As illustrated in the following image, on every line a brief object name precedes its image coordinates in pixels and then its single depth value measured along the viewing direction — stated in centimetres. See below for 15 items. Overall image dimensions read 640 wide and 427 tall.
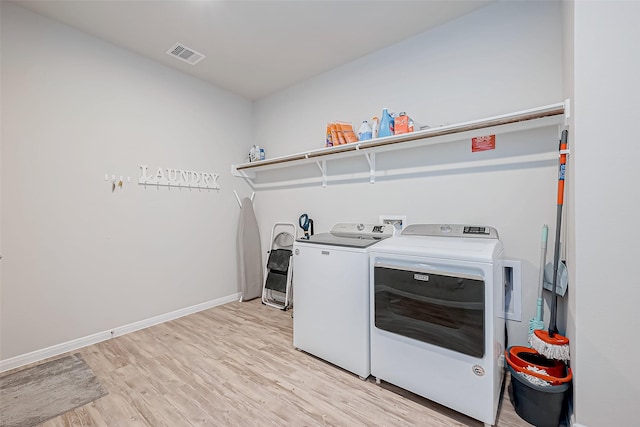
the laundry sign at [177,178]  275
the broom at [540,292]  167
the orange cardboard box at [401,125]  222
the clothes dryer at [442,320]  140
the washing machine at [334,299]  184
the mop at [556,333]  145
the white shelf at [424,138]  167
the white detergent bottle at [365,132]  245
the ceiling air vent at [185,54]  258
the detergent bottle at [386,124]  231
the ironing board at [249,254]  346
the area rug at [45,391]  156
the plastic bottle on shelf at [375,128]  241
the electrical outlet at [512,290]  193
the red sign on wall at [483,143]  202
